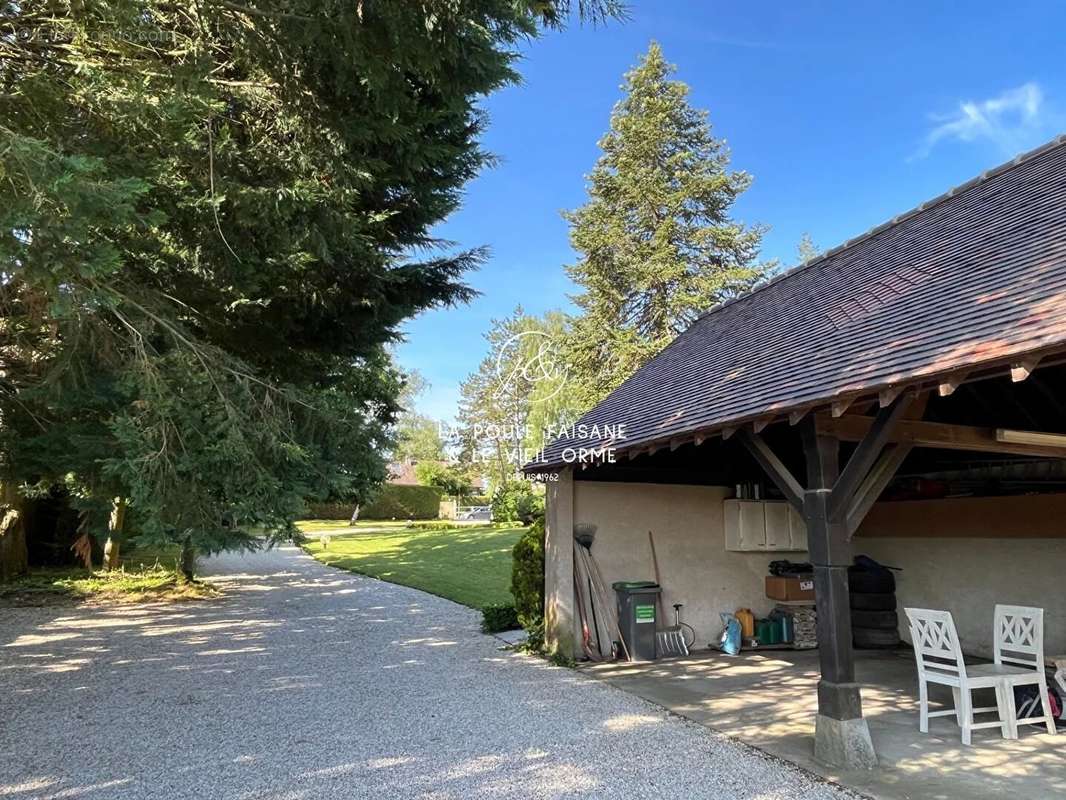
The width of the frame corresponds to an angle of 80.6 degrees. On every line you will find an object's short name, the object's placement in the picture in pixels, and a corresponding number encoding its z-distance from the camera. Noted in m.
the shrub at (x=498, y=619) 9.45
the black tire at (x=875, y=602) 8.23
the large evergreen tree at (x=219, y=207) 3.99
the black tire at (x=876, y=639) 8.12
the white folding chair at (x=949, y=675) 4.65
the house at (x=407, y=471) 52.47
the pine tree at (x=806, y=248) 38.94
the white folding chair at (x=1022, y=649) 4.80
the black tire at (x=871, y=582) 8.34
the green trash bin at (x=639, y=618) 7.58
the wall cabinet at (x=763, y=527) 8.48
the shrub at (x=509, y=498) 26.80
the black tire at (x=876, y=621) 8.14
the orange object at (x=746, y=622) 8.21
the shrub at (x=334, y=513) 35.63
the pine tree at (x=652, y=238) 22.59
